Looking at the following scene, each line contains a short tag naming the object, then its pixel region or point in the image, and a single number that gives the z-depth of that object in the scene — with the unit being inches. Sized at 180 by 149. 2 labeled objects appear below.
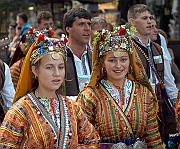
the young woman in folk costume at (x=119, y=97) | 179.0
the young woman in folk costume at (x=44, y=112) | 154.8
